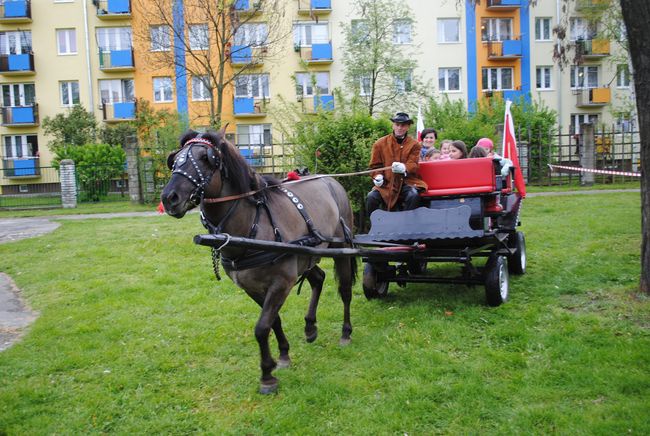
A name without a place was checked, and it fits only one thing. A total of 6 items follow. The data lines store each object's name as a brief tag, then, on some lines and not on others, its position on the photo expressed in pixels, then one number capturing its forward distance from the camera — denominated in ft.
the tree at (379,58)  93.97
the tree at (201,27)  72.74
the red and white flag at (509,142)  28.71
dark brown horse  14.02
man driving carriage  22.58
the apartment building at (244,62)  107.65
